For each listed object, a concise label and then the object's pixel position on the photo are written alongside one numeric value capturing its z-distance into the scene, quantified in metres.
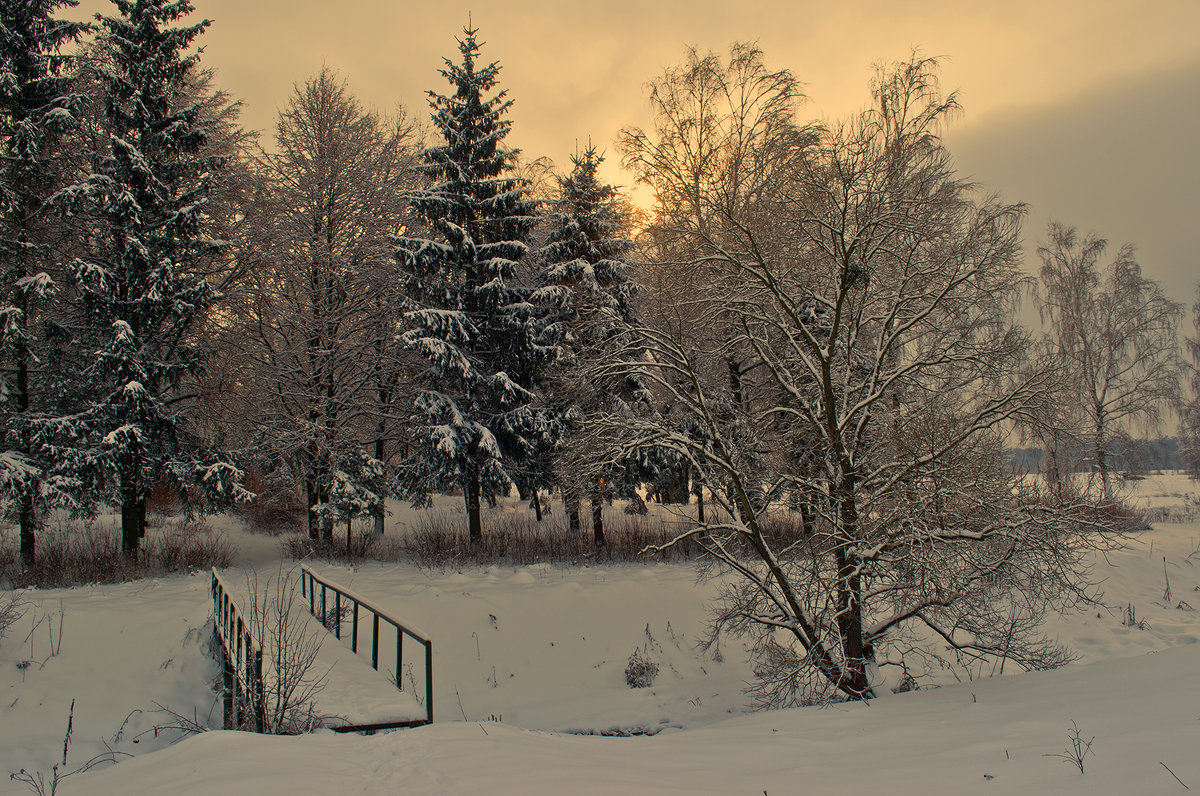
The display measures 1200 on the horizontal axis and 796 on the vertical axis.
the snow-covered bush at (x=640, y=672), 10.83
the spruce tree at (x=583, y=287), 16.28
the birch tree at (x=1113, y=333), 24.14
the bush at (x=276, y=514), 21.95
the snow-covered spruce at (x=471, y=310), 16.05
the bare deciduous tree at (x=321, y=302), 16.50
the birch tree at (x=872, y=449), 7.92
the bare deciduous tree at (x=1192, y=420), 26.06
